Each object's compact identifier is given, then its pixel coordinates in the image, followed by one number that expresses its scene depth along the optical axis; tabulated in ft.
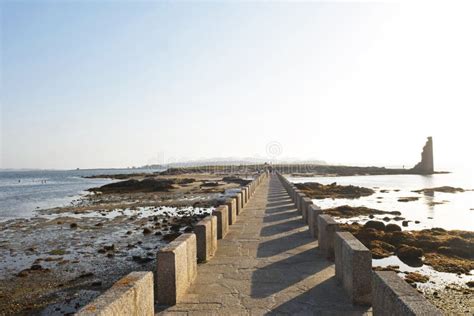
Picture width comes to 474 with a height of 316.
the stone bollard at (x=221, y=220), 30.94
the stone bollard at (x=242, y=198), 50.02
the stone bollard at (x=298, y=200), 46.21
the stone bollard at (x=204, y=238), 23.56
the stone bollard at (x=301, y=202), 41.82
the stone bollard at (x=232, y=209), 37.27
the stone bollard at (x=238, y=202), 44.70
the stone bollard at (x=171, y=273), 16.55
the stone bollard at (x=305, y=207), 36.24
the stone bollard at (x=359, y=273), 15.94
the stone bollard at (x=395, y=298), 9.97
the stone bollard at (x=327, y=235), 23.81
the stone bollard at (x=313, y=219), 30.37
